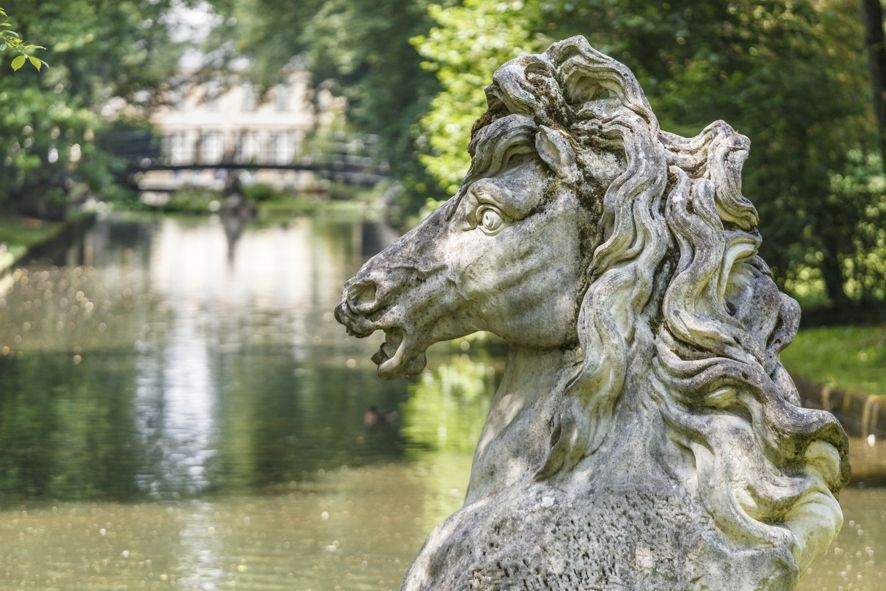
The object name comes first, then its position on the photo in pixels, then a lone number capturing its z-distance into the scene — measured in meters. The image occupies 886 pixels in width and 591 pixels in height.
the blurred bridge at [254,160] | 72.44
